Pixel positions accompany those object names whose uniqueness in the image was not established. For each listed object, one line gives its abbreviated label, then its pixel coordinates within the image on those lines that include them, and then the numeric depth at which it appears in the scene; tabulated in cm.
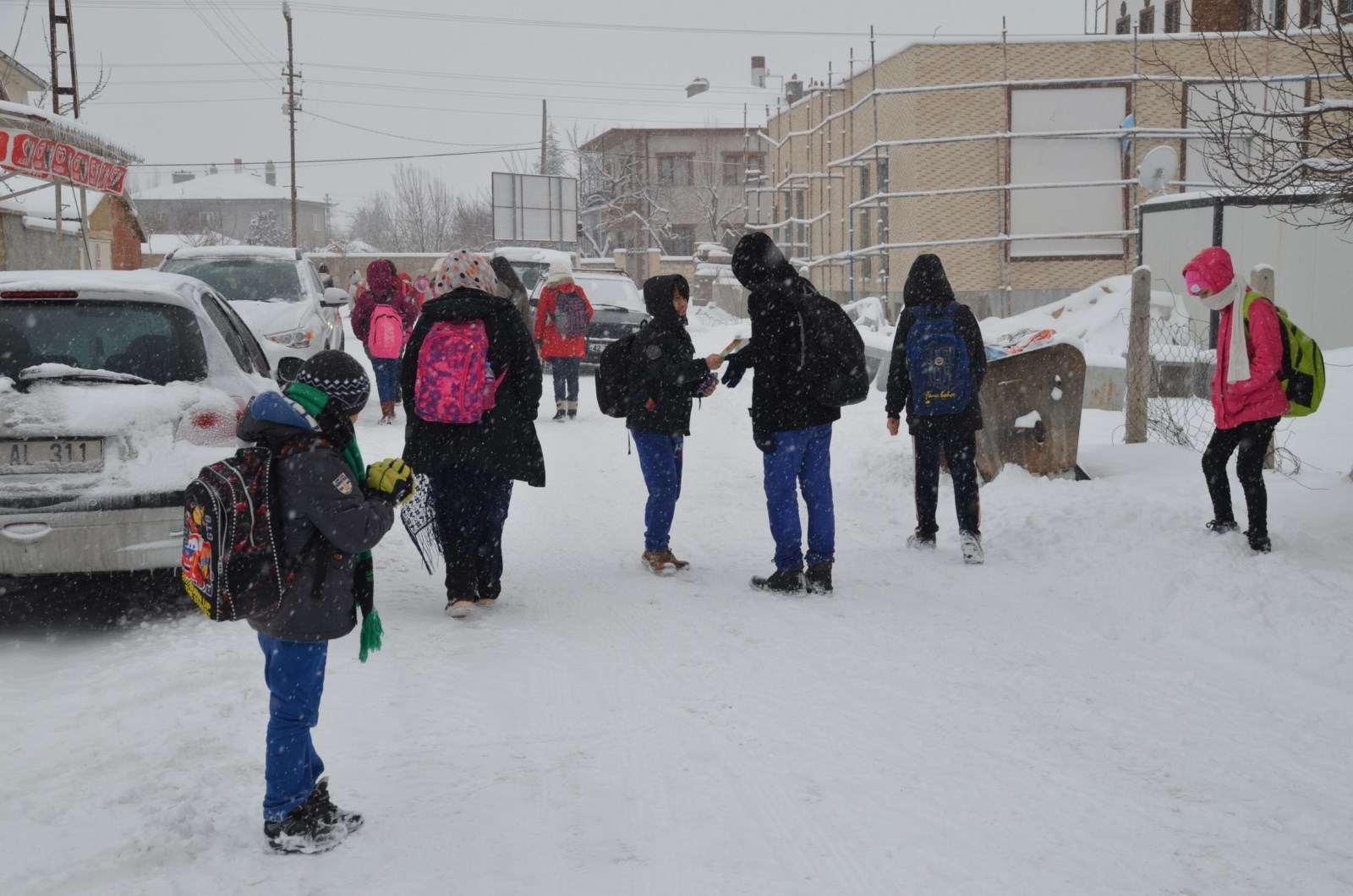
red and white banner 1356
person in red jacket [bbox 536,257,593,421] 1336
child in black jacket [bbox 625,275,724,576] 670
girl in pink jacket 630
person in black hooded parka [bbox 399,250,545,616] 579
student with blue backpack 693
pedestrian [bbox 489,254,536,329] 1087
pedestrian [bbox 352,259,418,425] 1284
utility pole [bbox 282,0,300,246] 5000
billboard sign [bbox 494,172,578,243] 5038
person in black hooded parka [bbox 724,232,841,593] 615
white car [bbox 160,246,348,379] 1251
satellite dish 1645
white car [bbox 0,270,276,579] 504
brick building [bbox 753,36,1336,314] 2292
